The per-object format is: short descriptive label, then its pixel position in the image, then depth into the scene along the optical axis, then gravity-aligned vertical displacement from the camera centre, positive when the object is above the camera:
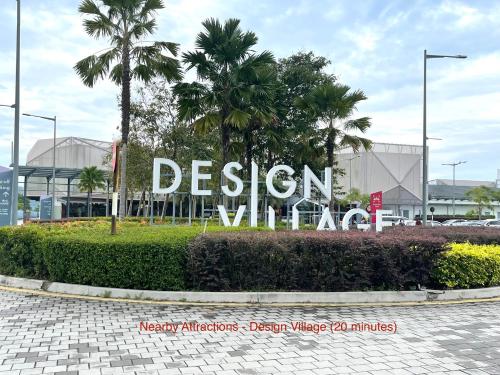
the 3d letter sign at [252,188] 14.26 +0.36
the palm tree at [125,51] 17.22 +5.50
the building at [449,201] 80.25 +0.39
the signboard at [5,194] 16.53 +0.08
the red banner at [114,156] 10.13 +0.90
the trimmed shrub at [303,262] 8.44 -1.10
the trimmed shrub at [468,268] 9.16 -1.28
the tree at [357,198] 62.50 +0.54
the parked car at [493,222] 43.91 -1.70
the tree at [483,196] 60.88 +1.09
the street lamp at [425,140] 20.09 +2.80
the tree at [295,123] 24.25 +4.18
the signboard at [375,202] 18.77 +0.01
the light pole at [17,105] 15.56 +3.05
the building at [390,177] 73.81 +4.16
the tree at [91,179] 46.97 +1.89
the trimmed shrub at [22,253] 9.84 -1.20
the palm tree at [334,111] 22.02 +4.25
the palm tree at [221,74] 18.36 +4.92
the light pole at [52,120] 30.55 +5.36
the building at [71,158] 64.25 +5.65
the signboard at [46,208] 30.27 -0.71
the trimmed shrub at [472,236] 13.15 -0.90
